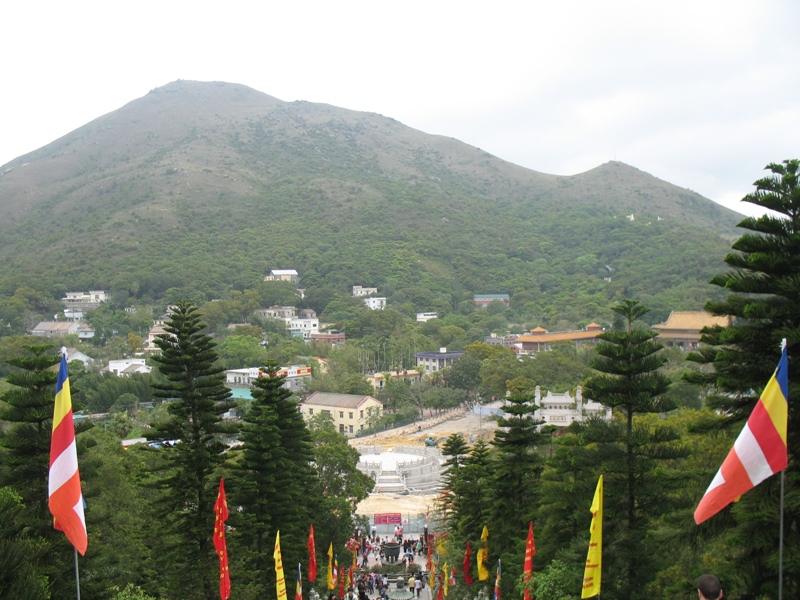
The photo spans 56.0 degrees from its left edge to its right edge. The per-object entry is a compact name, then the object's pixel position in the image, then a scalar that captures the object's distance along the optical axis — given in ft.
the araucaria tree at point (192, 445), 49.37
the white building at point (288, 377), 195.21
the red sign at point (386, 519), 104.37
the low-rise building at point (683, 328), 222.07
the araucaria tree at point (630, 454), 38.55
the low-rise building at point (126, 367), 201.98
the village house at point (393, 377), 203.51
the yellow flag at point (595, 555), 33.55
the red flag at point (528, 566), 46.53
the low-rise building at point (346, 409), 171.32
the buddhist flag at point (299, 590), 53.95
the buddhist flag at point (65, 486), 27.17
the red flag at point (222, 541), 42.09
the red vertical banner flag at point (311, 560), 61.16
